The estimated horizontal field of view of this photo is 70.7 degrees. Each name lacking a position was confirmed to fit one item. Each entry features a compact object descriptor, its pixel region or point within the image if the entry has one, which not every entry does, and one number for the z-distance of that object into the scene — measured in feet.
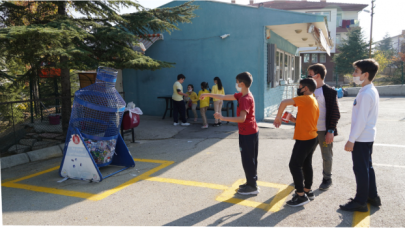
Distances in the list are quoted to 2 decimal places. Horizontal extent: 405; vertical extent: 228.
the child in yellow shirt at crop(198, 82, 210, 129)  32.07
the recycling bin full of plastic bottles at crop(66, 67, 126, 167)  16.44
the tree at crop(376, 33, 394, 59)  241.55
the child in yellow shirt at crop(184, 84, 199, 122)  34.73
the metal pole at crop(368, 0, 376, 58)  104.04
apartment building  123.44
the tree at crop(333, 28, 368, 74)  108.88
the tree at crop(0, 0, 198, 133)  18.40
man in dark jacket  13.01
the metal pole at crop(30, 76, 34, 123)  31.88
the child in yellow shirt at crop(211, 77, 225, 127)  31.73
